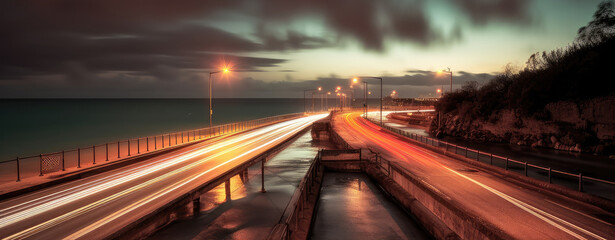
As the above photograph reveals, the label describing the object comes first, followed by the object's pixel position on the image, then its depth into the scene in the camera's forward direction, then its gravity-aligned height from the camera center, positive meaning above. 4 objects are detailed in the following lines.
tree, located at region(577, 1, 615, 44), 40.22 +9.15
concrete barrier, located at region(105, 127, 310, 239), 7.93 -2.83
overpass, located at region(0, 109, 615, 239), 11.20 -3.90
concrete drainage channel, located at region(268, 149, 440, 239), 12.16 -5.06
